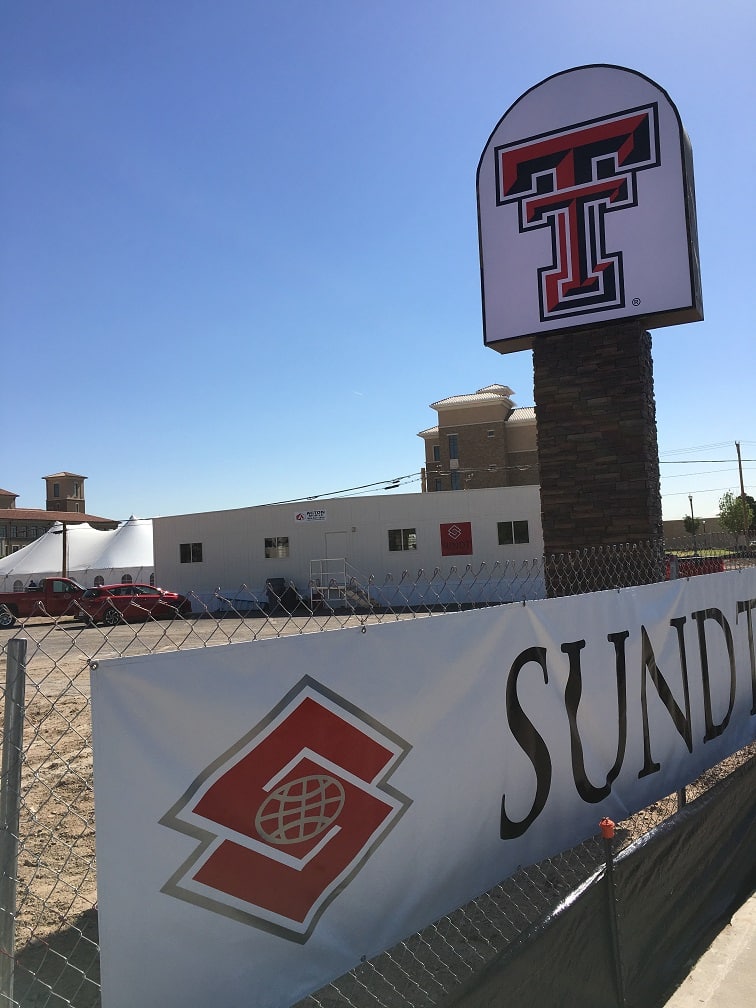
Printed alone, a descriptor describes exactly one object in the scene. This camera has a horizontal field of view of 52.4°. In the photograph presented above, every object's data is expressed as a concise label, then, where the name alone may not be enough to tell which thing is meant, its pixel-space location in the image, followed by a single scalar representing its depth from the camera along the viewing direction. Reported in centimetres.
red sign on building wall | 3056
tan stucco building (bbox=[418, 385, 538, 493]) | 5262
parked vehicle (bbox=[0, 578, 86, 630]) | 2705
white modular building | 3008
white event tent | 4503
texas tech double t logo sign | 842
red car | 2444
